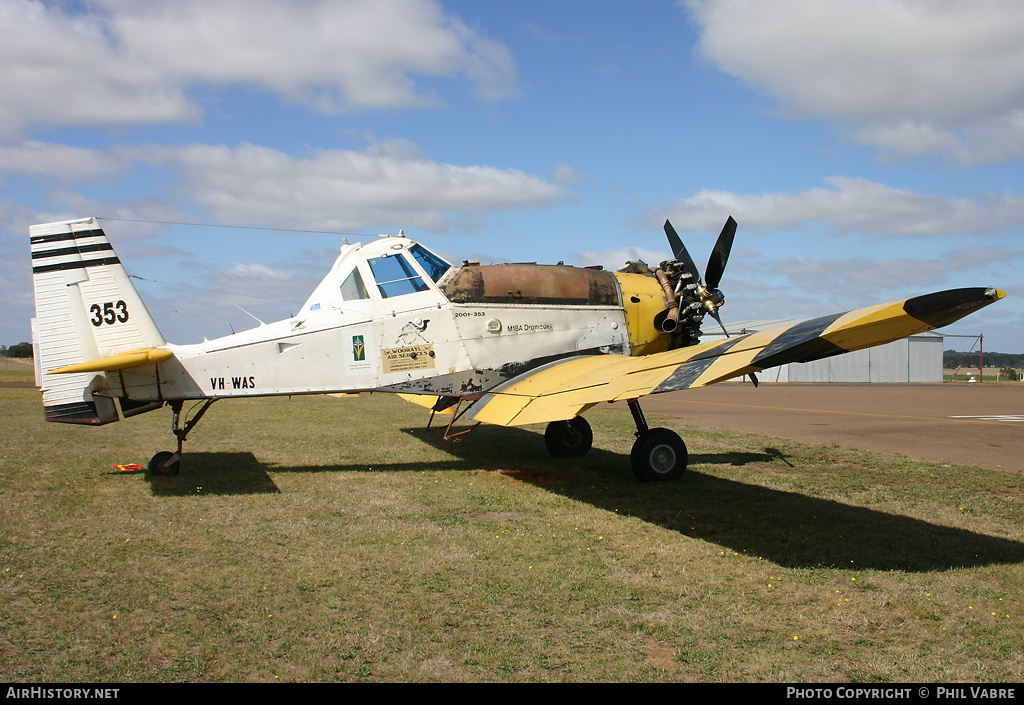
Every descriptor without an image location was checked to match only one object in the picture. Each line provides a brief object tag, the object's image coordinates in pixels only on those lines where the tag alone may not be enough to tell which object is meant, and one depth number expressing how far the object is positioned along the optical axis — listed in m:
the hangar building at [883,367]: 58.12
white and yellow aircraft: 9.48
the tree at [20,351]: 100.06
